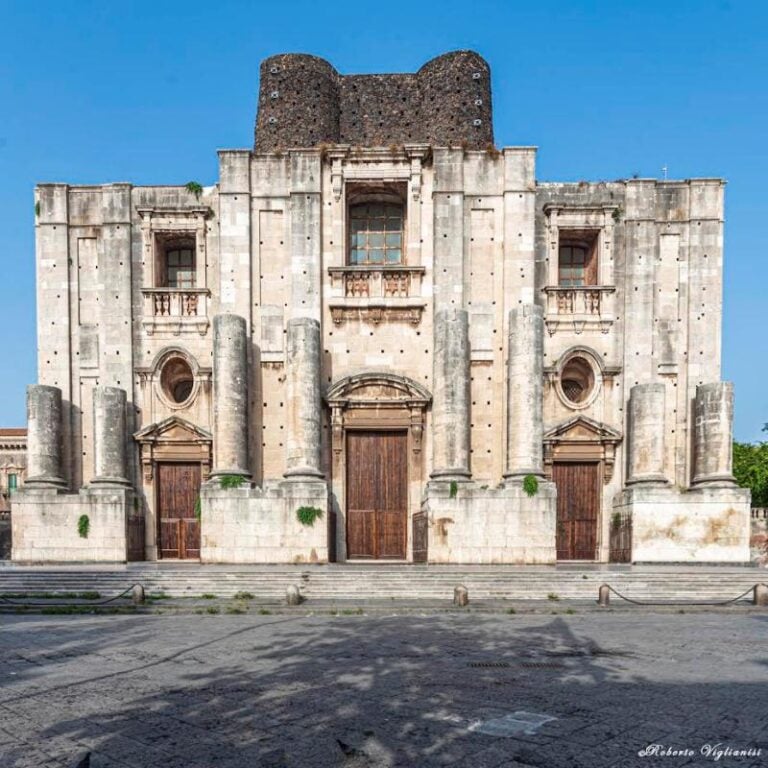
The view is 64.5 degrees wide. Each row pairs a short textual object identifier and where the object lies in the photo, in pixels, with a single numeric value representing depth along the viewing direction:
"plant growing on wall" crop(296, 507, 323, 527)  18.03
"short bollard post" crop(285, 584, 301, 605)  13.58
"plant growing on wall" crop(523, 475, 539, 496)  18.09
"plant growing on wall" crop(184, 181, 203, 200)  21.56
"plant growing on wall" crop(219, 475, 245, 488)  18.30
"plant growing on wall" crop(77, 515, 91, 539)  18.80
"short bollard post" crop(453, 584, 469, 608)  13.55
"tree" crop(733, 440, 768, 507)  34.38
